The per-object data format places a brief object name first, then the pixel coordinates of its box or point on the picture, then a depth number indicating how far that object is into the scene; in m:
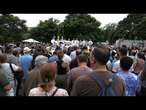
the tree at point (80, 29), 27.46
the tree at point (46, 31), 29.72
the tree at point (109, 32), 31.46
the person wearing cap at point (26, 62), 3.69
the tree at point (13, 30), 27.93
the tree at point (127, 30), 25.17
